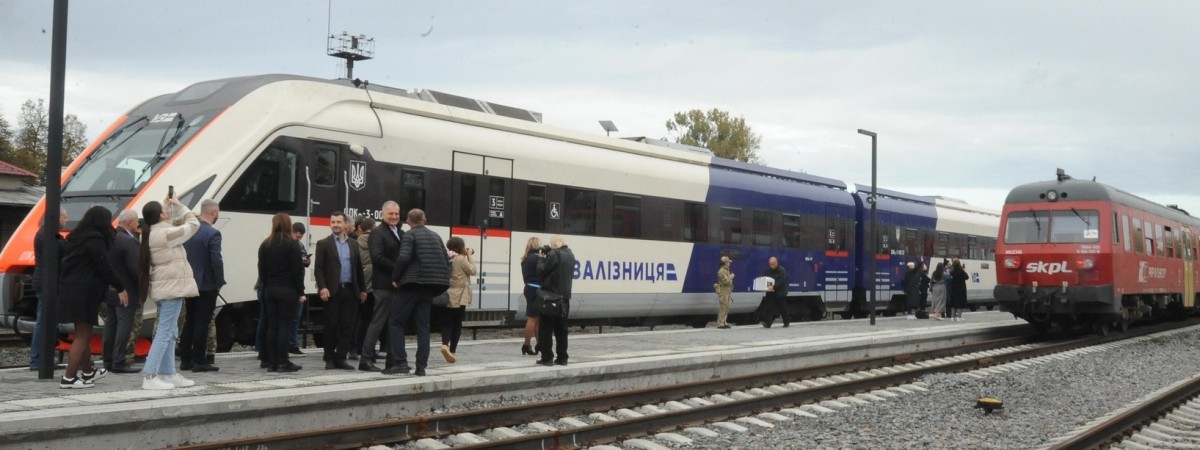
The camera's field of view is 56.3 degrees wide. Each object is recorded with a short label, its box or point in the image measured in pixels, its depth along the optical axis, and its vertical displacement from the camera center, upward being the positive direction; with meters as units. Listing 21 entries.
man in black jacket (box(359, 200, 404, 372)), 11.09 +0.21
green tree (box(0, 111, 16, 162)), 59.16 +7.43
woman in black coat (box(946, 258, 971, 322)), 25.44 +0.33
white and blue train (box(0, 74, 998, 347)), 12.43 +1.40
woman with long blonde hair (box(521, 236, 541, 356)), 13.97 +0.18
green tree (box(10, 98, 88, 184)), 60.59 +8.24
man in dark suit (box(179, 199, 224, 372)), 10.48 +0.11
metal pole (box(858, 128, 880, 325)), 22.45 +1.18
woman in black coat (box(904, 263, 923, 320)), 25.53 +0.31
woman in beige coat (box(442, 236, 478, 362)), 12.57 -0.09
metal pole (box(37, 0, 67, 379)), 9.63 +0.74
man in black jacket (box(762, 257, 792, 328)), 21.52 +0.10
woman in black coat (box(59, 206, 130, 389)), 9.54 +0.04
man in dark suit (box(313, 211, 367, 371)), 11.25 +0.04
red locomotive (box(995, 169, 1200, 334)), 20.23 +0.90
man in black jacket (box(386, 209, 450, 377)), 10.72 +0.09
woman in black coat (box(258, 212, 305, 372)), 10.77 +0.05
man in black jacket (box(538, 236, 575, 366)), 12.36 +0.01
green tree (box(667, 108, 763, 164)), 69.94 +10.26
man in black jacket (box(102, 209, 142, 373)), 10.05 -0.13
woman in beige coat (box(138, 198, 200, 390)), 9.27 +0.00
